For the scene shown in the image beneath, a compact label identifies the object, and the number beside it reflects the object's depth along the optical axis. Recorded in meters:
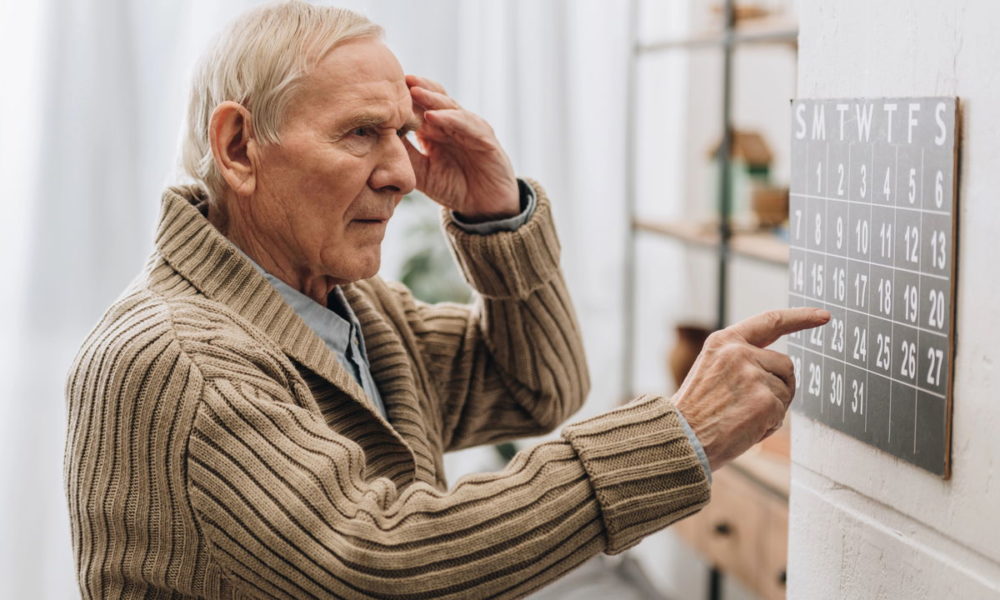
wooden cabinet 2.19
